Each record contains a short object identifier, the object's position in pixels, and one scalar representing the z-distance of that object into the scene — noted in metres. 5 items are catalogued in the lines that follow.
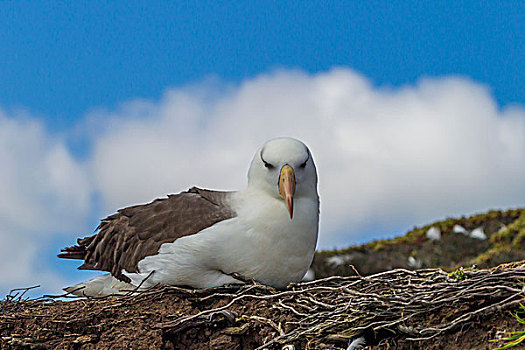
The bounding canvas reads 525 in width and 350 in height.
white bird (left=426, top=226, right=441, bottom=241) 20.97
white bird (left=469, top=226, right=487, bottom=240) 20.37
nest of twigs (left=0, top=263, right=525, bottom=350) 4.50
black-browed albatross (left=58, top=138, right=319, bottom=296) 6.12
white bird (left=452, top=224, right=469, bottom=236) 20.73
